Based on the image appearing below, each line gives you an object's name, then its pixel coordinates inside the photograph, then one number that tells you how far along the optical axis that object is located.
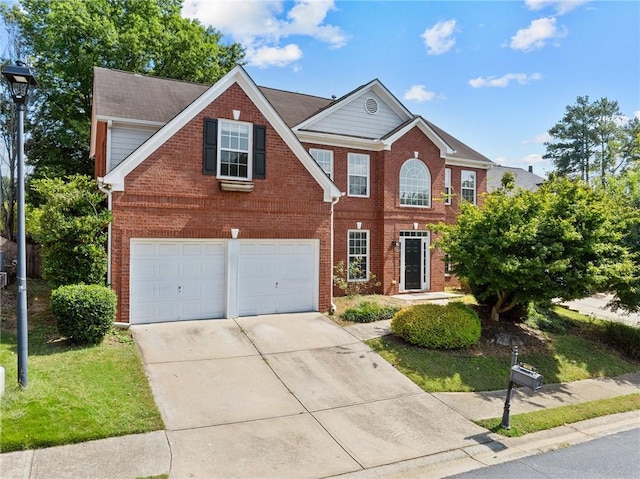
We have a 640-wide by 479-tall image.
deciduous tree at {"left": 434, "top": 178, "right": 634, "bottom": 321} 10.48
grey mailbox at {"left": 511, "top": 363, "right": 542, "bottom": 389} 6.68
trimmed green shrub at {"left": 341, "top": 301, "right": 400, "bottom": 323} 12.71
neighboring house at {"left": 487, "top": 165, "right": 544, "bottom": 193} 29.58
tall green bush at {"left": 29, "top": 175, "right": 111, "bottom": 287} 9.96
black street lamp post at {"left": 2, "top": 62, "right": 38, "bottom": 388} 6.74
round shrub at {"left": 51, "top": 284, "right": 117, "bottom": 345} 8.86
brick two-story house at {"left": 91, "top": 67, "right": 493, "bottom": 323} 11.01
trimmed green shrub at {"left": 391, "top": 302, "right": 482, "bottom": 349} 10.63
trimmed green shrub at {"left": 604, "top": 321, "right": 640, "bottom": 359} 12.55
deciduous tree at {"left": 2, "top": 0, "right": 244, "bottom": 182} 21.58
